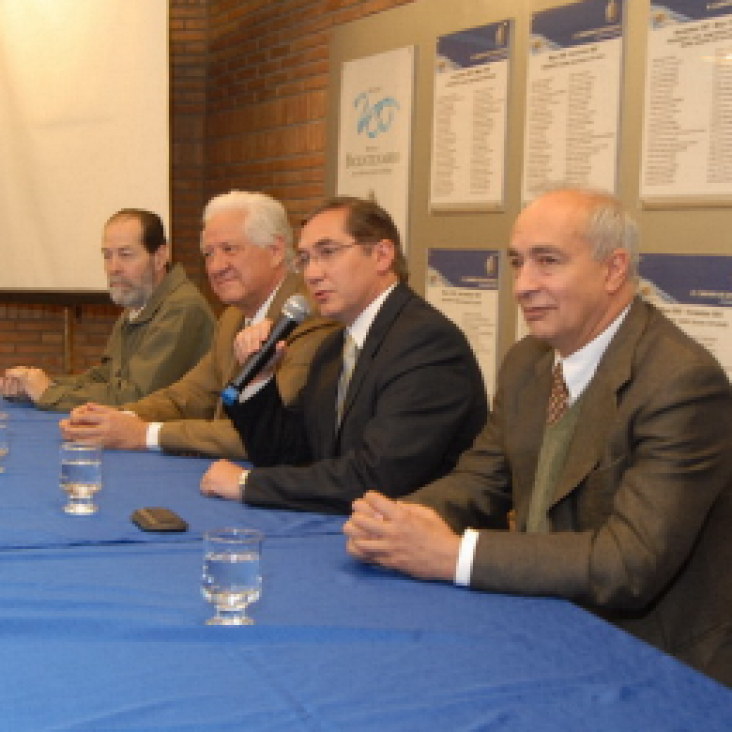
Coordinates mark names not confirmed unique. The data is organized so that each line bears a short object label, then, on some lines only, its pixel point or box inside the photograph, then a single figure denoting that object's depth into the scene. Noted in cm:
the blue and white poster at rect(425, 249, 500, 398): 441
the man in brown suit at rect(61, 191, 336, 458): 366
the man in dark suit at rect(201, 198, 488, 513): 251
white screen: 627
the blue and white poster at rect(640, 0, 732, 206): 326
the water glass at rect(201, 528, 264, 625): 159
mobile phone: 214
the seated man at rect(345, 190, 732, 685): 186
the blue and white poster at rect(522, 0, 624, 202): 373
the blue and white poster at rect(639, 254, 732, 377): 326
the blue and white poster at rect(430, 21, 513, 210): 438
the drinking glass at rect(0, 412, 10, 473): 290
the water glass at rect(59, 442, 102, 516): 238
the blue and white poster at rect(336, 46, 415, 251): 502
